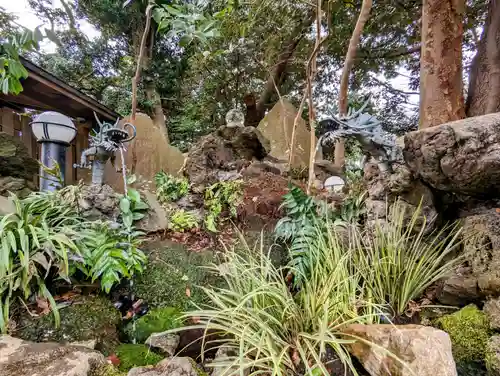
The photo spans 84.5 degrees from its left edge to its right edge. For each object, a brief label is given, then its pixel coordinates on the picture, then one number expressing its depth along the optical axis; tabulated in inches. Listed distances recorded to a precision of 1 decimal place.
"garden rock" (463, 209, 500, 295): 55.4
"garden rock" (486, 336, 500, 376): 47.0
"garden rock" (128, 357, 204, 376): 47.6
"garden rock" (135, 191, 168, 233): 91.1
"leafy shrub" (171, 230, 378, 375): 45.4
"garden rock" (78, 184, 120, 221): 84.8
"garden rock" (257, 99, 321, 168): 192.9
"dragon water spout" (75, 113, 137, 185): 88.9
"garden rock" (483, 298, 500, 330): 51.2
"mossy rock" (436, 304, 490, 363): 51.3
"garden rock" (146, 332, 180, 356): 60.3
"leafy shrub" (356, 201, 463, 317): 60.9
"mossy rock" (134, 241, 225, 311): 76.1
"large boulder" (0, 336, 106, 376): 46.6
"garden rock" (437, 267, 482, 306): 58.2
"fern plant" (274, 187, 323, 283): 77.7
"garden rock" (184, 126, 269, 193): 116.6
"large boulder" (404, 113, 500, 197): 55.9
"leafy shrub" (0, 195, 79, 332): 60.6
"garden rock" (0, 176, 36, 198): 106.0
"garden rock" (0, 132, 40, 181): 112.4
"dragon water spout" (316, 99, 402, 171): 72.9
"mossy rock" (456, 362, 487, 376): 49.4
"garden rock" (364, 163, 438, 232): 72.0
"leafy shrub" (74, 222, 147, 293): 68.6
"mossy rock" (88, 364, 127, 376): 48.6
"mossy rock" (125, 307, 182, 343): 66.0
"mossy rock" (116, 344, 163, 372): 55.1
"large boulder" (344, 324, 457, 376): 39.0
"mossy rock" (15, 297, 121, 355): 59.1
